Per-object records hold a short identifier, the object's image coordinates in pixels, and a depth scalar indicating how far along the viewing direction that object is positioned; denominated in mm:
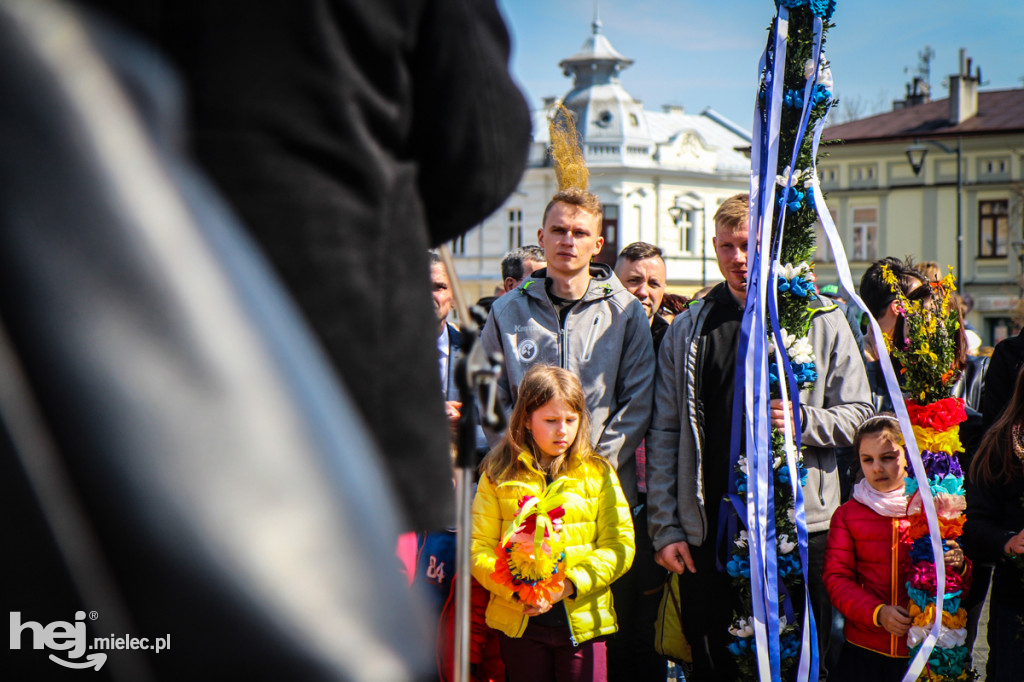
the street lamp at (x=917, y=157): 22891
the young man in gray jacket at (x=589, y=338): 4617
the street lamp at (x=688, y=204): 46688
